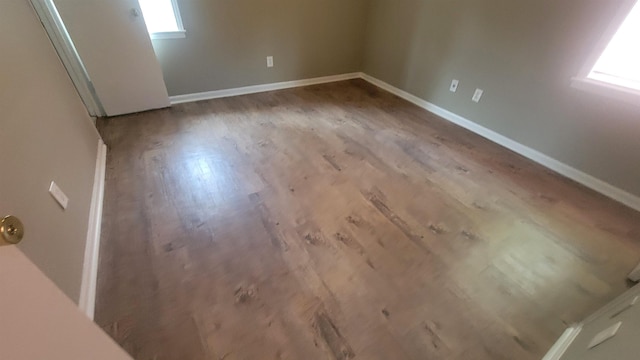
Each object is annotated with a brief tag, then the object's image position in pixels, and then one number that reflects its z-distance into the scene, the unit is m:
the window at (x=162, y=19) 2.72
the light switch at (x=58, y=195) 1.29
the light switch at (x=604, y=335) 0.85
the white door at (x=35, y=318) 0.48
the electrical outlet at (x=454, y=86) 2.90
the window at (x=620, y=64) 1.83
